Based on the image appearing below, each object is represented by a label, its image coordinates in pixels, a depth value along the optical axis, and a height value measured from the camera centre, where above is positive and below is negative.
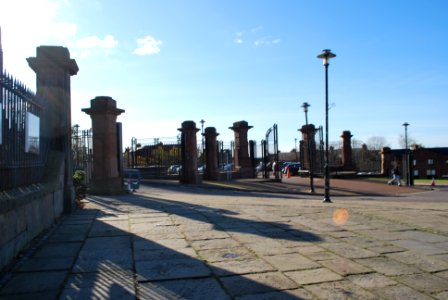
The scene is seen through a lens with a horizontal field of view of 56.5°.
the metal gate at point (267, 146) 25.09 +1.00
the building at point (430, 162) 51.09 -0.24
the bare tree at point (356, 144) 50.61 +2.22
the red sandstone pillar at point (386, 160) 33.16 +0.04
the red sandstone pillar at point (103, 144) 14.24 +0.71
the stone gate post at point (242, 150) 26.45 +0.81
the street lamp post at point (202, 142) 24.35 +1.22
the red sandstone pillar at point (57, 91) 9.62 +1.73
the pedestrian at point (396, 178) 25.85 -1.09
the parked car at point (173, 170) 25.86 -0.40
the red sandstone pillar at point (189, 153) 21.20 +0.53
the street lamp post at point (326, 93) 14.61 +2.44
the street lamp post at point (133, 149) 26.29 +0.97
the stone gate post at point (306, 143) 28.05 +1.30
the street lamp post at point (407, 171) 26.81 -0.69
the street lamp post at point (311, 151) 20.02 +1.44
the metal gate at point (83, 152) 15.75 +0.49
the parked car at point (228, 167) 26.66 -0.28
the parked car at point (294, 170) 37.08 -0.74
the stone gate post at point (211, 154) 23.59 +0.52
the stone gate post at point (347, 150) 31.23 +0.84
